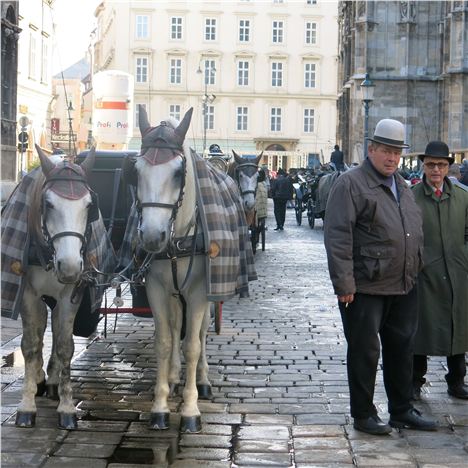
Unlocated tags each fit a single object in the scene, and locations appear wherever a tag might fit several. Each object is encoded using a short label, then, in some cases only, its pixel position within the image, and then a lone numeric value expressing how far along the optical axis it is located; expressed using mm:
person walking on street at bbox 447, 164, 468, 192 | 12852
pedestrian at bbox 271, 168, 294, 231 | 29312
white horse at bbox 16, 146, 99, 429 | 6184
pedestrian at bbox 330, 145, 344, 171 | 32991
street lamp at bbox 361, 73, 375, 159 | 30859
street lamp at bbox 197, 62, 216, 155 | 78400
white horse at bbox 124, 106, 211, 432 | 6246
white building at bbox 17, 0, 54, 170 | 42312
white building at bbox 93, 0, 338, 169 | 80000
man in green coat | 7305
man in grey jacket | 6500
